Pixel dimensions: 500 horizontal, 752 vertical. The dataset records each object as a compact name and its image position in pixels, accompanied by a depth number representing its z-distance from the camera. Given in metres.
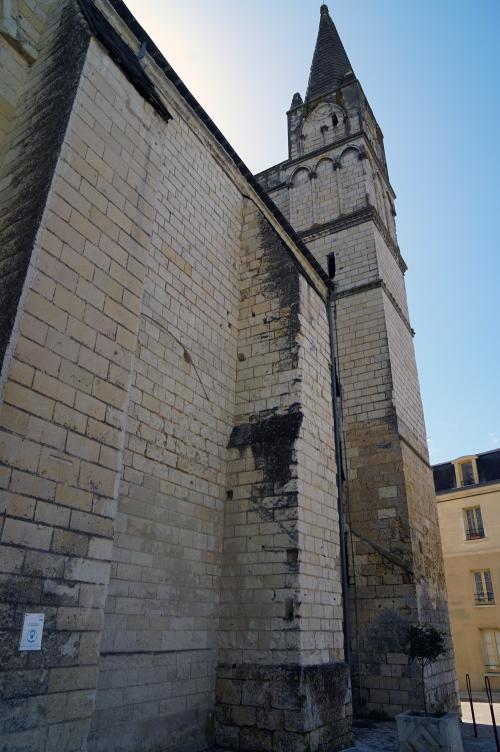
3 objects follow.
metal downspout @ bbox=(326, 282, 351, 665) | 7.04
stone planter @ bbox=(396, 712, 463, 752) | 5.53
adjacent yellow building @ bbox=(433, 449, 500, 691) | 15.18
